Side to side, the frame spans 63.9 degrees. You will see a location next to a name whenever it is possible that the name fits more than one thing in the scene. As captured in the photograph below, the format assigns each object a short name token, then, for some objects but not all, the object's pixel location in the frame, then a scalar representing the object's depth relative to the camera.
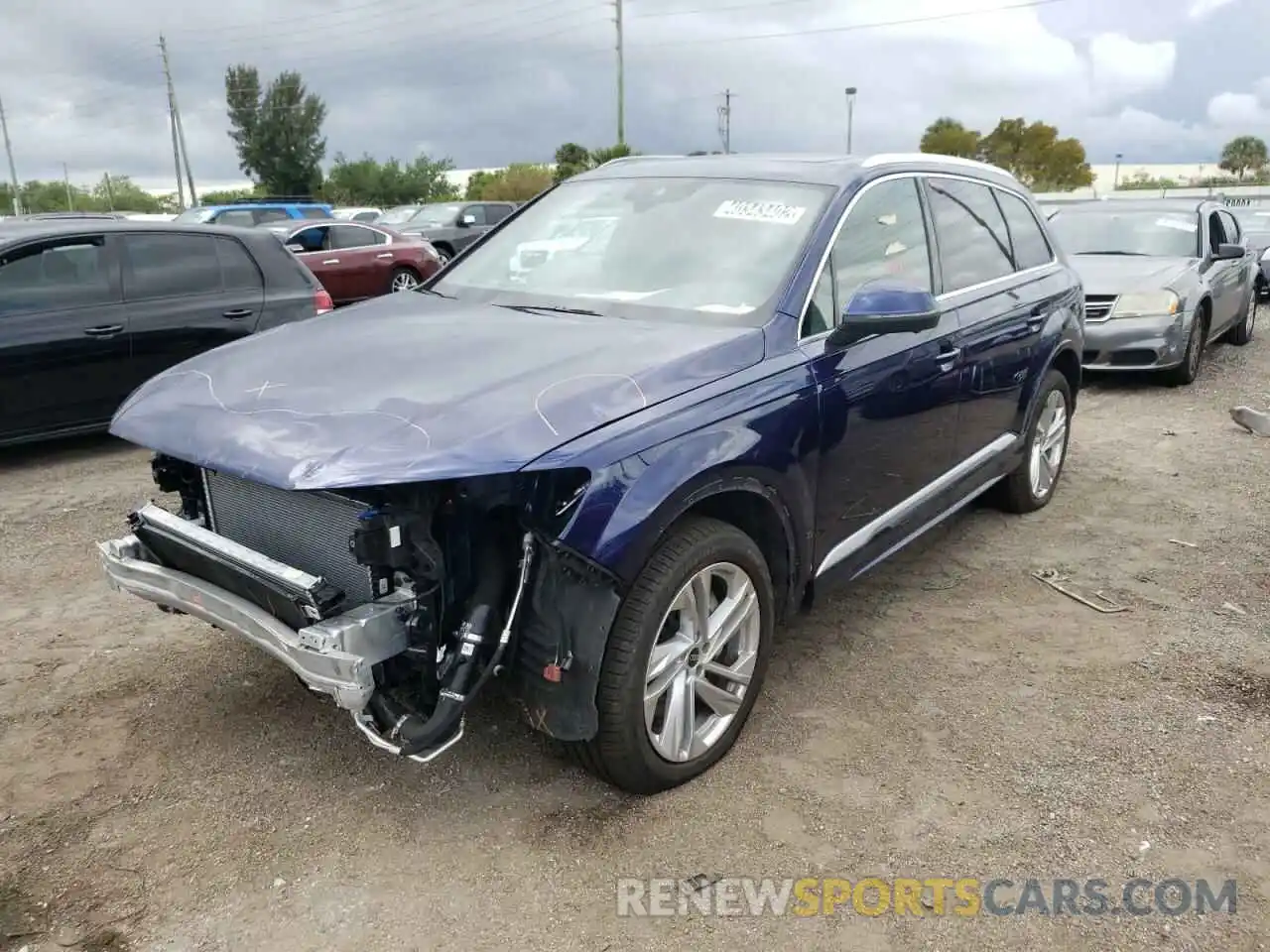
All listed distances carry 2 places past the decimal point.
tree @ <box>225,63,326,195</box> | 65.75
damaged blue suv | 2.57
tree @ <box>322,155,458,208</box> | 66.81
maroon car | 13.88
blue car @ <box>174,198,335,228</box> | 18.41
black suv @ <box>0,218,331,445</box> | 6.21
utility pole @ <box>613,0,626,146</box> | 42.34
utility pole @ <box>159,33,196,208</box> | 50.12
